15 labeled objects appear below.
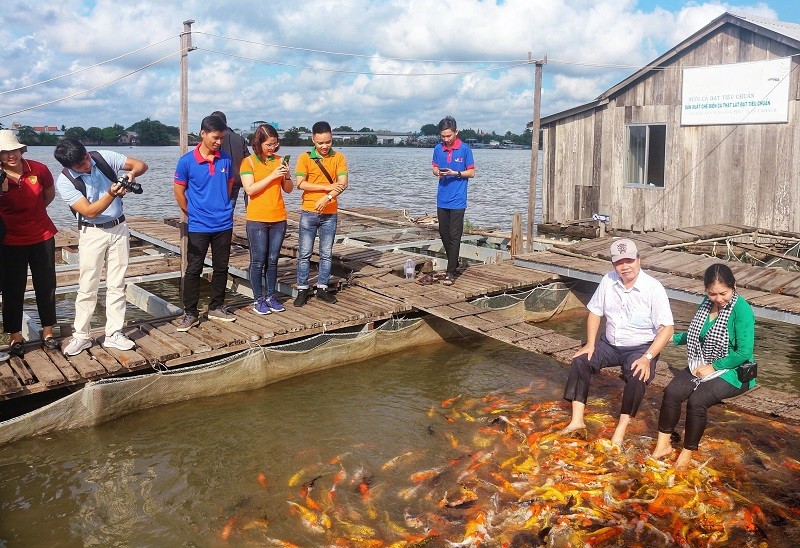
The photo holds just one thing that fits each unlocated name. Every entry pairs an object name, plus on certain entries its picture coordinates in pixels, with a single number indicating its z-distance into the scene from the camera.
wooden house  13.29
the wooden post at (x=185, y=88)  9.17
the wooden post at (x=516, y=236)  12.94
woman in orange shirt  8.05
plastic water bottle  11.16
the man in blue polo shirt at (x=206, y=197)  7.74
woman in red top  6.78
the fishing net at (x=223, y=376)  6.84
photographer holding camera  6.77
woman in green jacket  5.69
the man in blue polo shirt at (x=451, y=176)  9.77
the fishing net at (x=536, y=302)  10.46
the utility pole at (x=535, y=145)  12.46
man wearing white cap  6.08
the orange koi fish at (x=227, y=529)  5.30
